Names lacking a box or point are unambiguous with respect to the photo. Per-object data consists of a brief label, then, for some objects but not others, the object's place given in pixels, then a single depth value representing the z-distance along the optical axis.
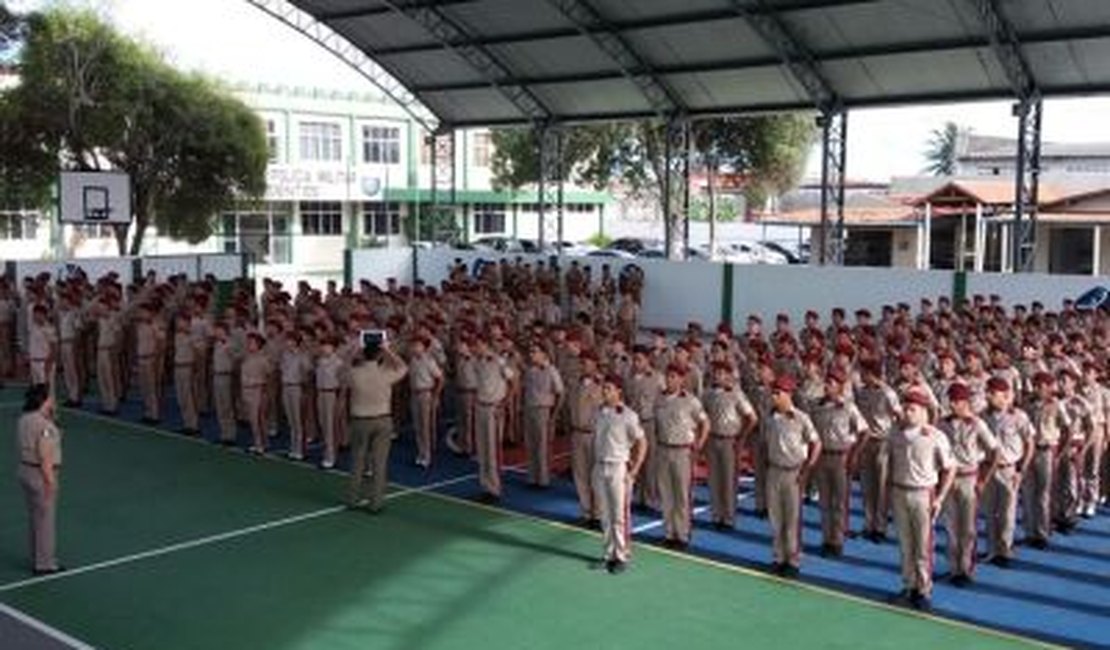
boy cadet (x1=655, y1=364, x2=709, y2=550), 9.85
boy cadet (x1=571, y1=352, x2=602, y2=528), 10.55
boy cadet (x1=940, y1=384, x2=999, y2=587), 8.98
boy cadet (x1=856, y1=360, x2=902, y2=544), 10.33
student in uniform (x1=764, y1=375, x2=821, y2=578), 9.25
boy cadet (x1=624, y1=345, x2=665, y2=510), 10.83
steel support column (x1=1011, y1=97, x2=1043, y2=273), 21.95
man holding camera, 11.02
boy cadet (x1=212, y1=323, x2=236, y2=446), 14.09
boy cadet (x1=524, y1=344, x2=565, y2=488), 11.55
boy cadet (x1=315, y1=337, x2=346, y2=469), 12.95
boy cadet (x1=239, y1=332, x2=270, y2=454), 13.45
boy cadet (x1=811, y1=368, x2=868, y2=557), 9.74
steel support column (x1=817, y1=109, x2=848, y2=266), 24.64
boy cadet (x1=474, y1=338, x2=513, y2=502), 11.61
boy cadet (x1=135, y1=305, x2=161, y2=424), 15.21
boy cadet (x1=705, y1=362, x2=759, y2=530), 10.39
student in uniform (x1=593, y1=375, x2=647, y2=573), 9.27
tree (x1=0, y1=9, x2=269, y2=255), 30.77
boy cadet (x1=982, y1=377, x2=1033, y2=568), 9.45
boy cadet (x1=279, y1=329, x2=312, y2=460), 13.28
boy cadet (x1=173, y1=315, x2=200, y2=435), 14.81
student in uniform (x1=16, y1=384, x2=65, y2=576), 9.06
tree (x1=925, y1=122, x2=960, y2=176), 89.31
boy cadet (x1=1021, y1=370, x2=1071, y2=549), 10.13
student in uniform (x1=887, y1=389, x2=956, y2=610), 8.59
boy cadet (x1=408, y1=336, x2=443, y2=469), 12.92
